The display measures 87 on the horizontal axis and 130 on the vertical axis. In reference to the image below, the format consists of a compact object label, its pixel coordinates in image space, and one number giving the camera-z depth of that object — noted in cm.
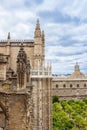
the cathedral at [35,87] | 957
